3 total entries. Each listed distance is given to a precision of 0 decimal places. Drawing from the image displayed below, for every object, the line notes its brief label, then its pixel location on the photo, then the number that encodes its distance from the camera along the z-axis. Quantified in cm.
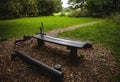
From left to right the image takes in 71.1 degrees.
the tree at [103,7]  1126
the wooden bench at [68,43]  273
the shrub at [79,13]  1351
